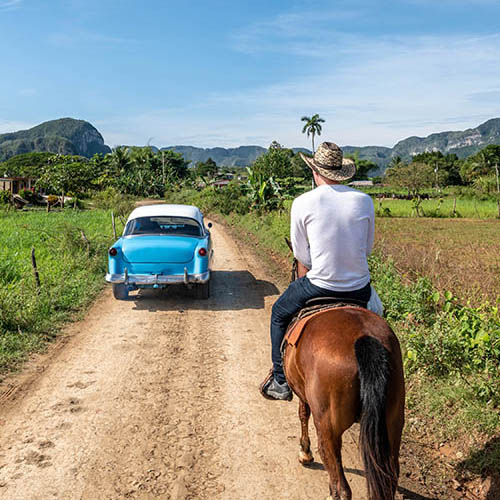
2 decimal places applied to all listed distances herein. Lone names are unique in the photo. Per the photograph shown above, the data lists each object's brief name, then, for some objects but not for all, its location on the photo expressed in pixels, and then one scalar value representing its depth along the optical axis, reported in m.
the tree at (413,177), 38.28
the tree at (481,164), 76.12
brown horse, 2.78
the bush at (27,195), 42.43
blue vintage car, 8.95
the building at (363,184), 87.65
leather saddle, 3.54
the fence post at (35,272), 9.30
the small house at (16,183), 48.41
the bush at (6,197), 33.72
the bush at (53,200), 42.72
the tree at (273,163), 40.00
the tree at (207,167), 123.93
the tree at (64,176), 43.97
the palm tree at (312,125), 78.36
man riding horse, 3.51
